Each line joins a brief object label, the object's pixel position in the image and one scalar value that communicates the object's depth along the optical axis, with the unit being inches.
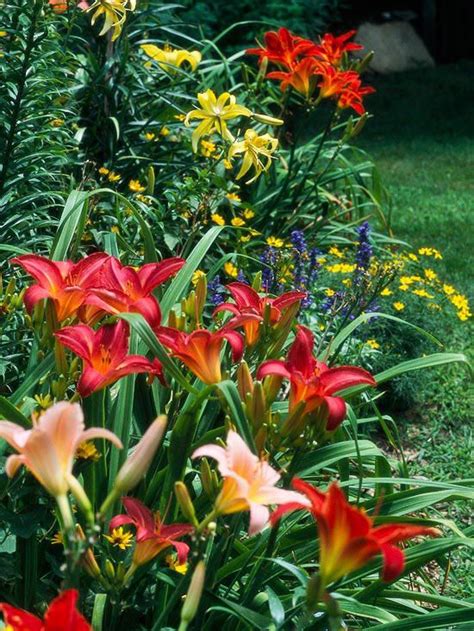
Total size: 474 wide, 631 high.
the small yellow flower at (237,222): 147.8
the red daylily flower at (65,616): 47.7
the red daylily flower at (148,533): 62.9
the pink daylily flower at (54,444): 51.0
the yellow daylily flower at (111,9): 118.0
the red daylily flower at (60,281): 71.1
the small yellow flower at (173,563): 70.0
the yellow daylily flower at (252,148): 115.0
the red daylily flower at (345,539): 53.0
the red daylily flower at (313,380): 65.8
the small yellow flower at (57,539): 73.9
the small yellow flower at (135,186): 137.0
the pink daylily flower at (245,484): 53.1
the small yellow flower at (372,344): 139.3
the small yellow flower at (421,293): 157.2
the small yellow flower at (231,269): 132.5
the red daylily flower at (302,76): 151.0
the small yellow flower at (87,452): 71.7
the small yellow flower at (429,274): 158.8
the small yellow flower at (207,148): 148.2
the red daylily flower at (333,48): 159.2
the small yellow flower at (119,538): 70.8
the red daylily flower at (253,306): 75.5
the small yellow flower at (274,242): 151.1
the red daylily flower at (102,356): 66.2
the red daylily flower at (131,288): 70.7
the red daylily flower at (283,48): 152.0
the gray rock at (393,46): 406.0
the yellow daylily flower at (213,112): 119.8
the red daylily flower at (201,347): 68.4
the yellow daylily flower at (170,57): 154.5
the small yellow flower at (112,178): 132.9
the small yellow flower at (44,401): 73.2
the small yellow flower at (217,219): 135.0
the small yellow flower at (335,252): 165.0
